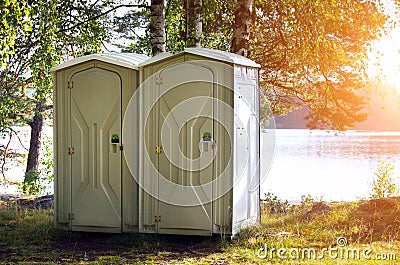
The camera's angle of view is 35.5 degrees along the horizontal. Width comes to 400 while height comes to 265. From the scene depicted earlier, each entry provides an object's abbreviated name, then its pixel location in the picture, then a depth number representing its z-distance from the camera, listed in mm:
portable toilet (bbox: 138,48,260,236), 6598
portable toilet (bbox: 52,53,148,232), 6934
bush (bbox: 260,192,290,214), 10345
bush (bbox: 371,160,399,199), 10438
